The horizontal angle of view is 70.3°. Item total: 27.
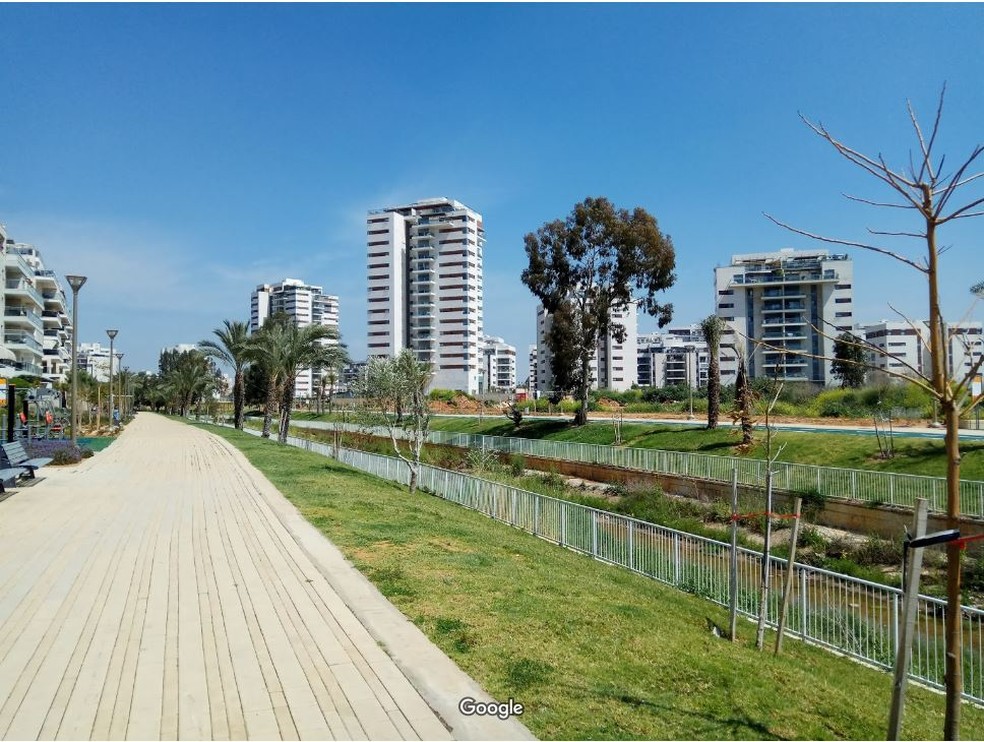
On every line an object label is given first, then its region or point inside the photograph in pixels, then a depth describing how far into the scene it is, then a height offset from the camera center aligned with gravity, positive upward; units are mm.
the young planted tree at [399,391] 20281 -12
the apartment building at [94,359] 116612 +7111
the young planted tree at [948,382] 3174 +72
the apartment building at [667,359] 124356 +6467
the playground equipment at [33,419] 22078 -1309
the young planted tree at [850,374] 52656 +1721
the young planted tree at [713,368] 30484 +1165
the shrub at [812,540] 15633 -3273
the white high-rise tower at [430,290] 104375 +15320
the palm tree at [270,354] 36312 +1941
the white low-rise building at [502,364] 158962 +6659
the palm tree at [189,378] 73250 +1184
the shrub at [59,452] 20208 -1947
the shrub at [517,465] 28522 -3017
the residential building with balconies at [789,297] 89938 +13007
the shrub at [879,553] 14703 -3313
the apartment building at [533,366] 157138 +6387
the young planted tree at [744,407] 23375 -418
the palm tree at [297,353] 36219 +1924
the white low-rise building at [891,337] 105375 +9924
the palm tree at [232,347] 44959 +2720
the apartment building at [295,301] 170500 +22134
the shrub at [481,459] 24473 -2557
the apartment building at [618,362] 105688 +4782
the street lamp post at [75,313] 21478 +2414
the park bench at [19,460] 15095 -1634
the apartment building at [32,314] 54309 +6427
